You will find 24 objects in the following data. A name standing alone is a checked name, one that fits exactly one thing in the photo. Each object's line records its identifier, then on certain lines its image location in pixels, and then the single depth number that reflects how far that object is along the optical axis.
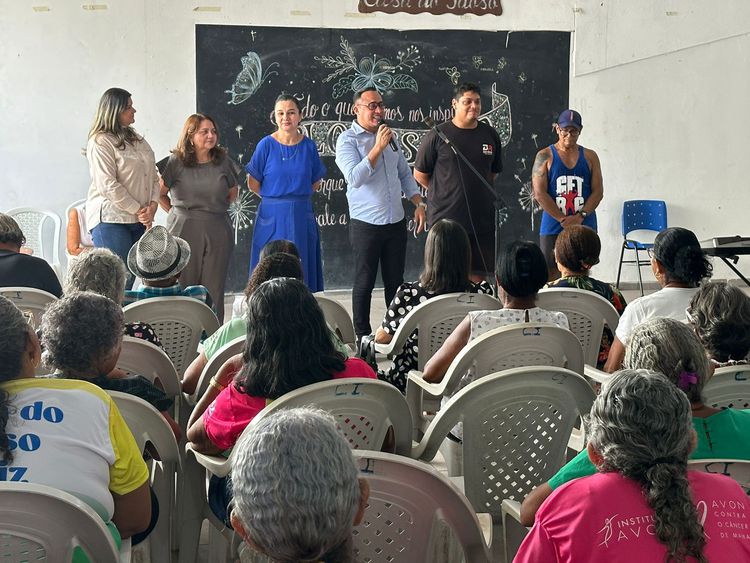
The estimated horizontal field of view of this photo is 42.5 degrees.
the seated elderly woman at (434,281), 3.89
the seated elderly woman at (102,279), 3.17
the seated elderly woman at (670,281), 3.34
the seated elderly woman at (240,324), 3.18
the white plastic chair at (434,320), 3.72
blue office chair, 8.27
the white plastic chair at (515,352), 3.01
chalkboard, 7.52
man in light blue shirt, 5.79
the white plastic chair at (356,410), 2.20
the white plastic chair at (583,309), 3.77
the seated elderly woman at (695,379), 2.08
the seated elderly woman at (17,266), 3.95
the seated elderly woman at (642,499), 1.55
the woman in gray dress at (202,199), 5.61
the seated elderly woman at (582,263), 3.95
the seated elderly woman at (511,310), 3.22
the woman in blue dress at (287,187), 5.86
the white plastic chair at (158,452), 2.25
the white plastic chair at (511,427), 2.49
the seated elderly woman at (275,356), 2.33
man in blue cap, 6.12
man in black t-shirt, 5.92
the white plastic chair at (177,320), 3.58
